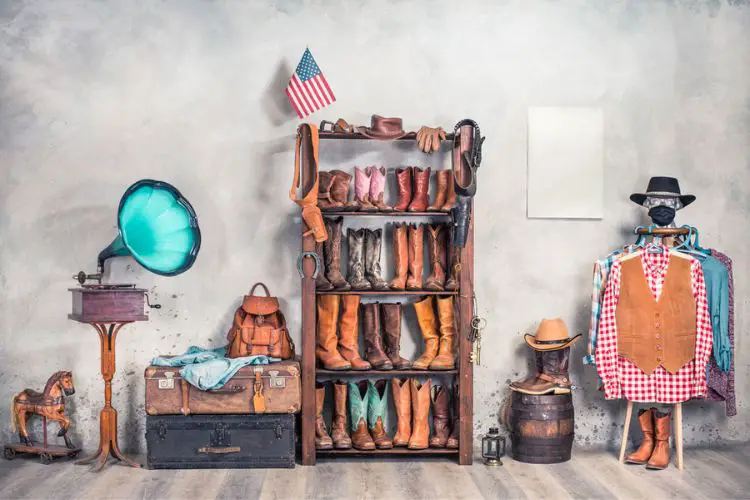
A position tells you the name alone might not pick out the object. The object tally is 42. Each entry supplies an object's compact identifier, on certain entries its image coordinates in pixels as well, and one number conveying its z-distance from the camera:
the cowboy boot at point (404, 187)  5.25
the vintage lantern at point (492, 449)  5.08
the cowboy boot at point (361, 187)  5.18
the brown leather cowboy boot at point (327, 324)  5.17
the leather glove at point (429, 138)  5.12
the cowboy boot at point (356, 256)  5.23
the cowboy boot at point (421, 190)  5.21
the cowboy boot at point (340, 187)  5.22
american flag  5.28
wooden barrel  5.08
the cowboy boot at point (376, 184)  5.22
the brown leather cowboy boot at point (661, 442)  5.02
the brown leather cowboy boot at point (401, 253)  5.24
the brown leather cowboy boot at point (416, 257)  5.21
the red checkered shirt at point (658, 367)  5.06
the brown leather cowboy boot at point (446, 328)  5.23
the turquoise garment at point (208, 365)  4.88
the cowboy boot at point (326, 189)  5.14
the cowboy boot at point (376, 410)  5.21
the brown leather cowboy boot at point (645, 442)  5.13
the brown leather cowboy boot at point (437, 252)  5.24
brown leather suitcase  4.92
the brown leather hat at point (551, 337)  5.23
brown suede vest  5.05
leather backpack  5.12
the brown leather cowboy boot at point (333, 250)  5.20
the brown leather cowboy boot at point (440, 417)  5.15
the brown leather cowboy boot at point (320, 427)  5.08
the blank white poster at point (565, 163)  5.54
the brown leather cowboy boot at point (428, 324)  5.28
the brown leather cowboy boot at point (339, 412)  5.15
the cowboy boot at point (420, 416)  5.11
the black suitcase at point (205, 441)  4.92
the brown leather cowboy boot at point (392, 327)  5.30
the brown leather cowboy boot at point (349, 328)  5.21
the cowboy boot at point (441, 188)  5.22
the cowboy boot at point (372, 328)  5.27
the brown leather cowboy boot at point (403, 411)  5.17
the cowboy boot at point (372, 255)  5.26
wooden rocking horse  5.16
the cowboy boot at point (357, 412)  5.18
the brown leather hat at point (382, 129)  5.12
